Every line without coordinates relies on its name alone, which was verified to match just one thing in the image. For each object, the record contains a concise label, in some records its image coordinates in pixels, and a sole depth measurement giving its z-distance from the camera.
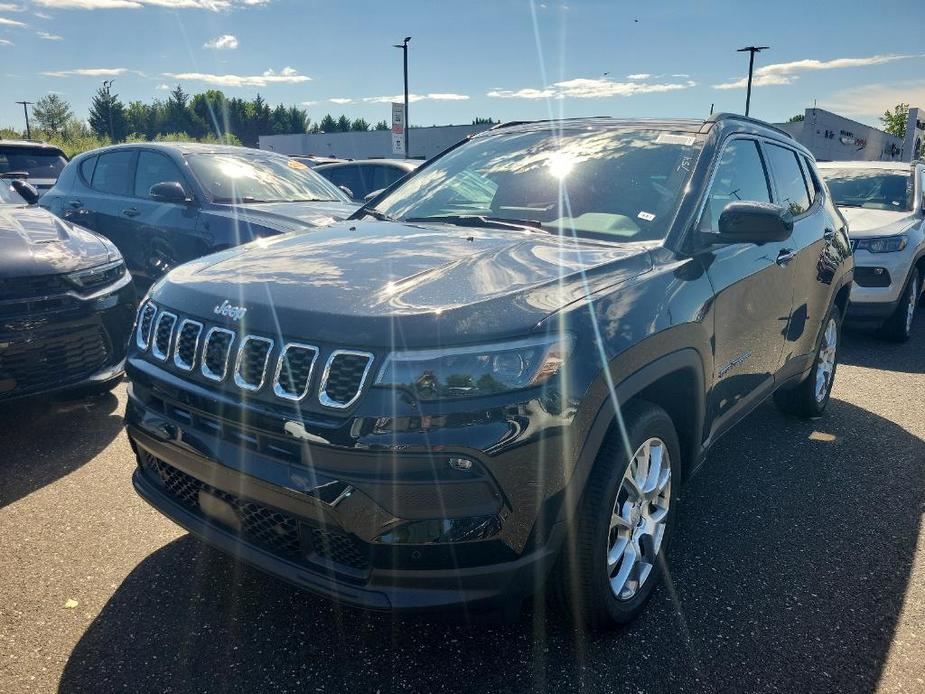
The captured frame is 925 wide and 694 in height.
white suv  6.94
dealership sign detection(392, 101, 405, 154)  24.03
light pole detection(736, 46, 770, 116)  40.12
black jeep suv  1.89
